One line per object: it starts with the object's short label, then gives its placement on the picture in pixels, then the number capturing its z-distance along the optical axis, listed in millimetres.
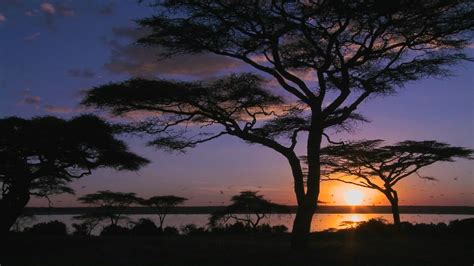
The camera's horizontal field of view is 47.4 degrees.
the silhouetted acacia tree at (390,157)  27953
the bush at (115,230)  27716
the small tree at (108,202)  35938
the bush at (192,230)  29648
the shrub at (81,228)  31084
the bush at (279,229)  32962
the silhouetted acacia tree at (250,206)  31953
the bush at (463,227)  23423
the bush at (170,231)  30703
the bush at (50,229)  26347
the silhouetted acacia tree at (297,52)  14789
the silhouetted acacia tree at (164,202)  37500
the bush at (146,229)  27762
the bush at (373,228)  25406
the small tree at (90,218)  34338
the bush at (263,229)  31827
